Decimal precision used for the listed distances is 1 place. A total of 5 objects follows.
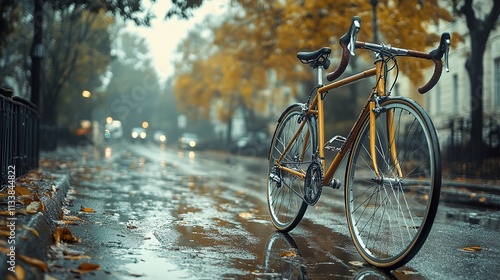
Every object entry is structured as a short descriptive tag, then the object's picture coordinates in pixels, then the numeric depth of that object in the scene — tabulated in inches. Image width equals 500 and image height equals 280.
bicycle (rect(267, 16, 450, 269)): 167.3
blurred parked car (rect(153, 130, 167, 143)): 3142.2
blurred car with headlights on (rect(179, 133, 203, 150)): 2212.1
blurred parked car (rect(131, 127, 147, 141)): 3004.4
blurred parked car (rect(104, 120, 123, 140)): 2748.5
